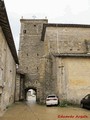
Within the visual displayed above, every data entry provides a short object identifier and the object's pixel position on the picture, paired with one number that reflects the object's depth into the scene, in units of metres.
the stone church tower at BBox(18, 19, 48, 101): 21.33
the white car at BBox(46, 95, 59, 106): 11.34
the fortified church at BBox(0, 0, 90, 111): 9.01
